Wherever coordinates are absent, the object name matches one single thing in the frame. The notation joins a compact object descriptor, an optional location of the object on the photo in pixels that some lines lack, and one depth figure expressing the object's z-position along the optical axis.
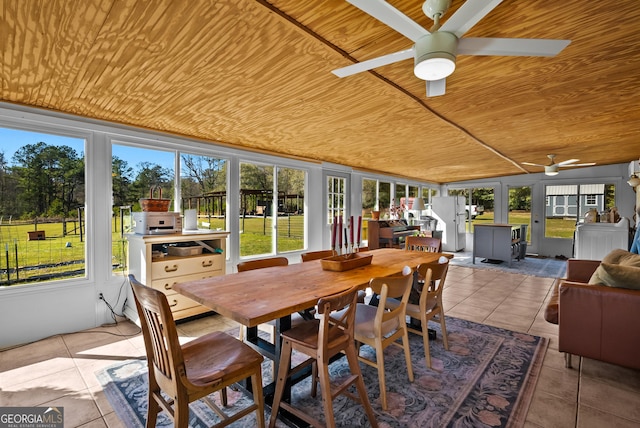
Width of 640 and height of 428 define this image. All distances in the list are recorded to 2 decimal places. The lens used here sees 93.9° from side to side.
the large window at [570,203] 7.87
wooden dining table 1.53
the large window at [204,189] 4.07
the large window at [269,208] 4.82
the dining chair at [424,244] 3.83
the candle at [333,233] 2.09
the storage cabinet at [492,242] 6.88
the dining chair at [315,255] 3.06
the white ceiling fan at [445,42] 1.29
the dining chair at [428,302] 2.43
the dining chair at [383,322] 1.91
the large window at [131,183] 3.51
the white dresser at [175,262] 3.14
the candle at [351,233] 2.25
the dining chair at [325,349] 1.58
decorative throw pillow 2.24
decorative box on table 2.43
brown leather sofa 2.16
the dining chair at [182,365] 1.35
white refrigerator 8.62
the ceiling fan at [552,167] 5.77
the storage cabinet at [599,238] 4.97
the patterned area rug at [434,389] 1.86
